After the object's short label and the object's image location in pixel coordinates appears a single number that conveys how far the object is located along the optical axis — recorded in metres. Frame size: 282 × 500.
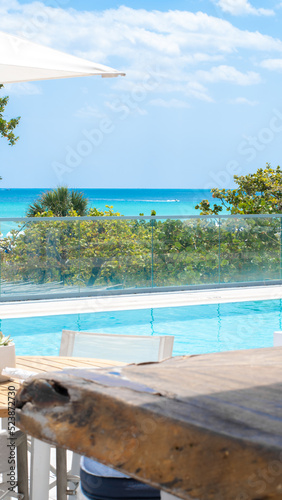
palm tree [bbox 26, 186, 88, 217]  15.21
